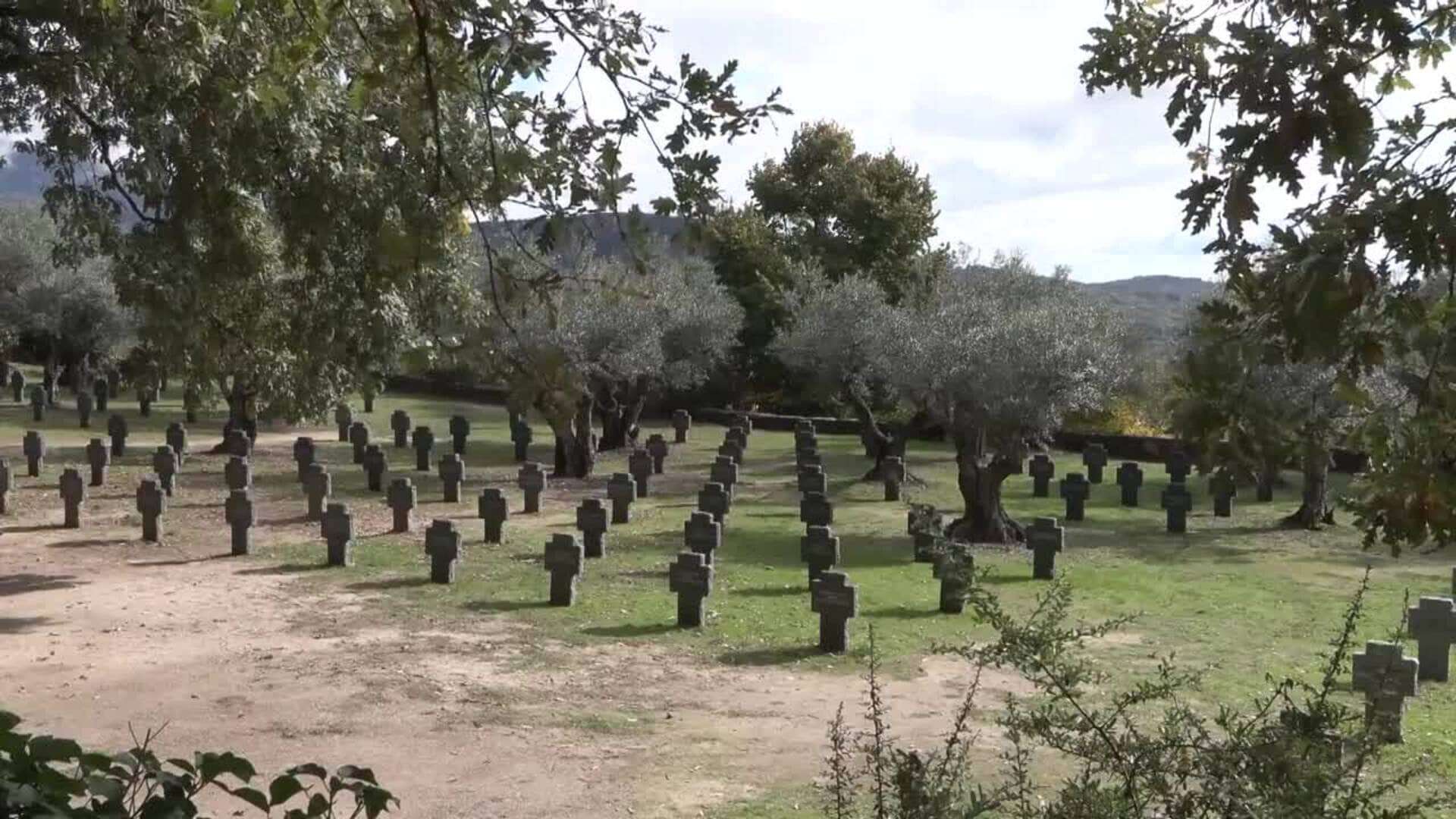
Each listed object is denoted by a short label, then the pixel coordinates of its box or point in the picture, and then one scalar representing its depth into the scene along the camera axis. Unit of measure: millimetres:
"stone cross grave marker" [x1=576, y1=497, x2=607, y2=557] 17109
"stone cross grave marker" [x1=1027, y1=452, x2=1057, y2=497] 24438
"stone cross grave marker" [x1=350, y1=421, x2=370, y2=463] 26344
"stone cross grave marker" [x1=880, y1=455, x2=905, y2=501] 23406
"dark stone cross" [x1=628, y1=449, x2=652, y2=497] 23594
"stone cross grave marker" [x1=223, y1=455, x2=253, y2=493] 20875
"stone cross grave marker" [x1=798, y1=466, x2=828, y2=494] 22297
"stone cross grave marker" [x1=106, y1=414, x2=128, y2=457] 25984
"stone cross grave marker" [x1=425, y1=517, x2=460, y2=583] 15055
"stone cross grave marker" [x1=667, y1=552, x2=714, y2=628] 13078
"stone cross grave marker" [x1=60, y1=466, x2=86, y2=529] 18359
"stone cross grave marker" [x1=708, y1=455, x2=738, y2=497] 22922
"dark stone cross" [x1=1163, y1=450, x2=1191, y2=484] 23830
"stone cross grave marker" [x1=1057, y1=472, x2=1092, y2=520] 21344
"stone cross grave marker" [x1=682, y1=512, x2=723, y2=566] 16531
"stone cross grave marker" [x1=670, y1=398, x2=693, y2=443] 32156
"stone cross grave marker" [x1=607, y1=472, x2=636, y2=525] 20422
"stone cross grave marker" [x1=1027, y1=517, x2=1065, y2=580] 16094
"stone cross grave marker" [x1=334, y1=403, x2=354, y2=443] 29625
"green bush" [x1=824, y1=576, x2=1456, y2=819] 3391
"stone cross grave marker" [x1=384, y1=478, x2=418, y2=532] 18578
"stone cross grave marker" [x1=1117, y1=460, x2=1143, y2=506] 23219
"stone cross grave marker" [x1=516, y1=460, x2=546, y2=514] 21078
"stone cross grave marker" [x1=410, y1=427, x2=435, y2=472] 25859
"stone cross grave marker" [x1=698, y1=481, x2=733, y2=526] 19891
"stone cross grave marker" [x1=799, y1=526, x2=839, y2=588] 15641
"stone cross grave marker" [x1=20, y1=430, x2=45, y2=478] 22516
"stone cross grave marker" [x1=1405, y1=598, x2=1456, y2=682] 11469
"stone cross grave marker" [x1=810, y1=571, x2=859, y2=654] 12125
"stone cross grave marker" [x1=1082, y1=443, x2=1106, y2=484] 25797
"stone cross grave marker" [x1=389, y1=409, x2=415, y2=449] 29797
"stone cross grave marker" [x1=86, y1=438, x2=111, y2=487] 22234
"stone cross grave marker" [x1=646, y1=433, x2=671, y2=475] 26672
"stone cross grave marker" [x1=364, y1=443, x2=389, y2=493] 23219
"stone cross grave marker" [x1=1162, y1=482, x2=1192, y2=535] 20469
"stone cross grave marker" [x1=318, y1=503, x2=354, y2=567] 15984
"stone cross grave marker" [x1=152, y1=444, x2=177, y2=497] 21562
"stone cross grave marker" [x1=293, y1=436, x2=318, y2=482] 23750
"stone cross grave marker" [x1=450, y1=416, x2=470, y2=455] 28750
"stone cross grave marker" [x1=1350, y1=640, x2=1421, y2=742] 9430
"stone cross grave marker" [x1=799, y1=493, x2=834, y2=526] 19516
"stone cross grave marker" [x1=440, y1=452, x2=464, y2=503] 21906
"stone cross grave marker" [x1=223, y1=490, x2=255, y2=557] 16703
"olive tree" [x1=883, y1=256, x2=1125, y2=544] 19328
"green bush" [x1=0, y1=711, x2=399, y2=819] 2994
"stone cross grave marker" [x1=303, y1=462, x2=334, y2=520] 19609
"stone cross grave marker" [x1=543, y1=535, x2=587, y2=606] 13992
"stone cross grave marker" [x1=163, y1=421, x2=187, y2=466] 25672
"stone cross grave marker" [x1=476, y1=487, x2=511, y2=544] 18000
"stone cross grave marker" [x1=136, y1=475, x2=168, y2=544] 17453
